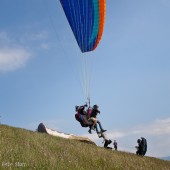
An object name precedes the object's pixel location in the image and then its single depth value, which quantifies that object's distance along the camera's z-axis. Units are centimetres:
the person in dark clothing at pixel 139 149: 2282
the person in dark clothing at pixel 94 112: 2178
